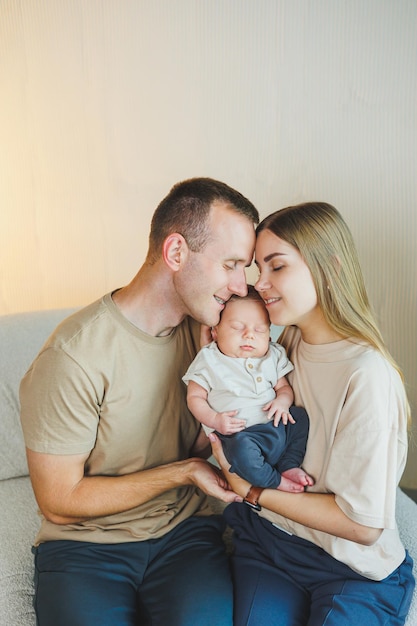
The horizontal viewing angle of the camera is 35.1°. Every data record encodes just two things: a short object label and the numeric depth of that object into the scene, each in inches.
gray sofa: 69.6
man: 61.3
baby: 58.5
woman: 54.7
